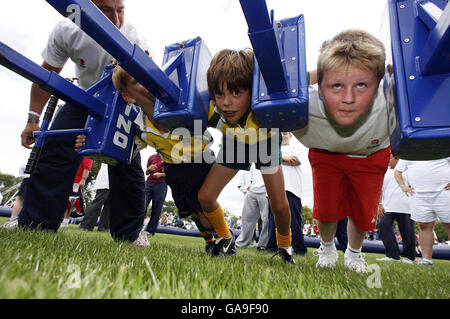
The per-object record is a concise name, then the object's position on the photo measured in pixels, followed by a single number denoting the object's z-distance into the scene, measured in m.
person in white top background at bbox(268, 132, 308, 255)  4.50
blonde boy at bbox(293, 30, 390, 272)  1.57
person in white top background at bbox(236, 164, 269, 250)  5.94
